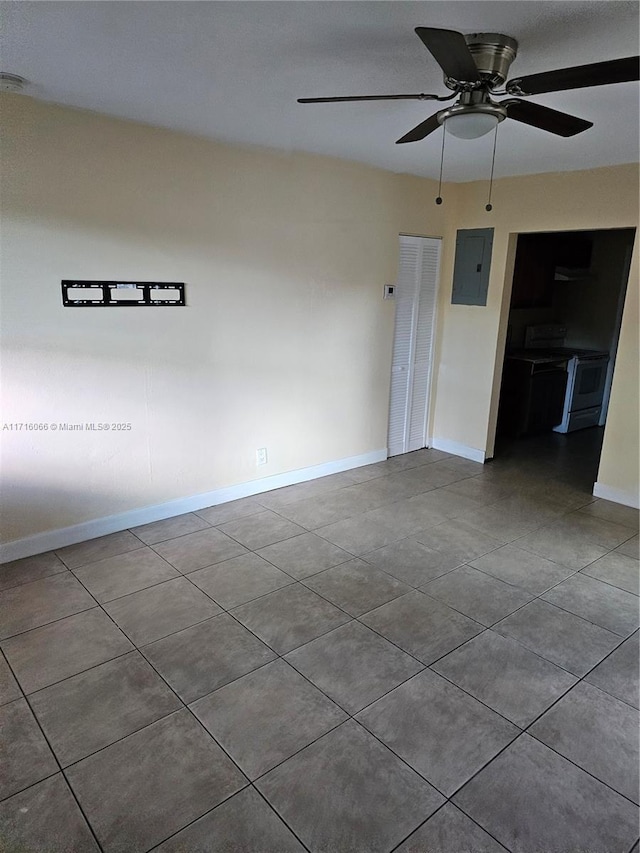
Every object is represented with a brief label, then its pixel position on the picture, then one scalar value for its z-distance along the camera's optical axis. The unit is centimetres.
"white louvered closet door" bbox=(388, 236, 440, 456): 488
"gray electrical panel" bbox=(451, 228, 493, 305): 480
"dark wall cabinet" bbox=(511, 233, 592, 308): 570
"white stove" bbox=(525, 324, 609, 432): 591
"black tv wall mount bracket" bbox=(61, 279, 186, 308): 310
